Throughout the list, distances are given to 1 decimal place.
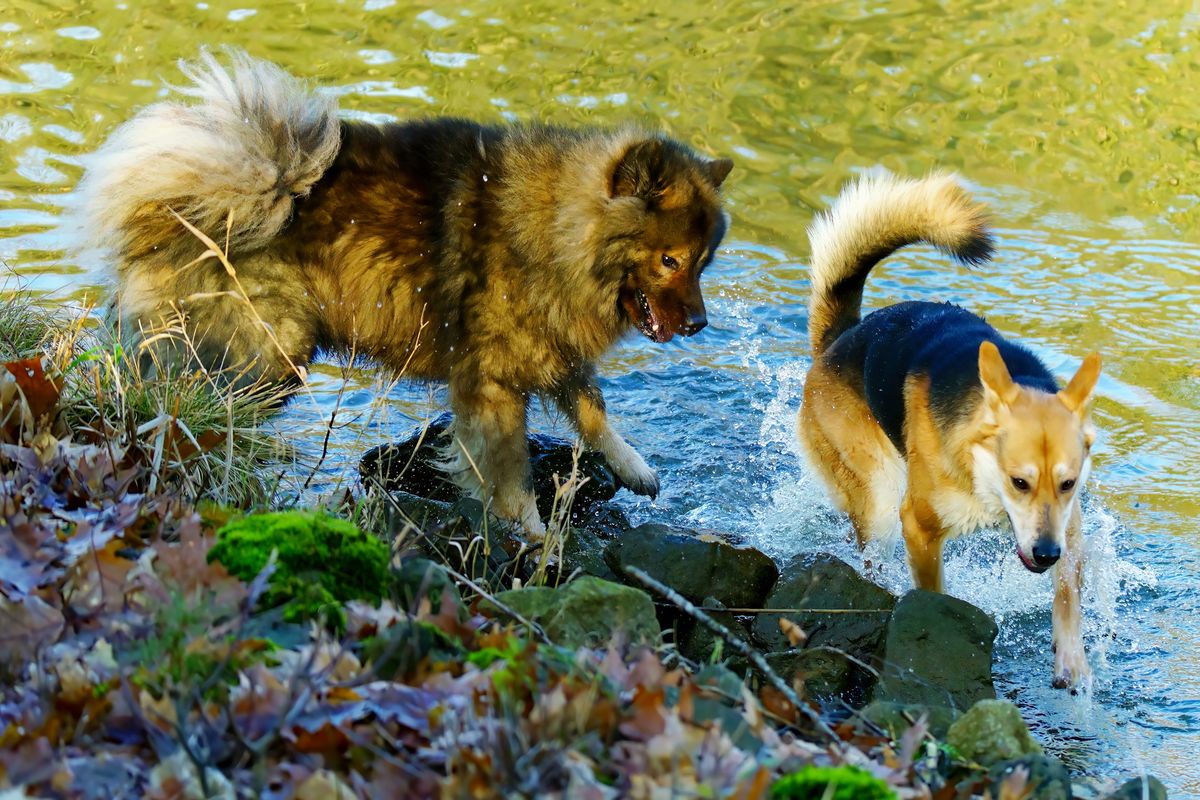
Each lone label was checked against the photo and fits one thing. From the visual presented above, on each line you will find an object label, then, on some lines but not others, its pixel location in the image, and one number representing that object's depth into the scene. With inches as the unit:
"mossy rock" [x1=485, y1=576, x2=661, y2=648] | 251.0
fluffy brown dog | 431.2
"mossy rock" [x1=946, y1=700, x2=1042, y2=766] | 237.5
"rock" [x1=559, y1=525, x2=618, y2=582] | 376.9
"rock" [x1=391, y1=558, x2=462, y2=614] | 230.3
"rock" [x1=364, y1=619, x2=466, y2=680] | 191.8
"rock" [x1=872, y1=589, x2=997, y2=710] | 342.0
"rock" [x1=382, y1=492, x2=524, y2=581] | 328.5
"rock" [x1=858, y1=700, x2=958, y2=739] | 246.7
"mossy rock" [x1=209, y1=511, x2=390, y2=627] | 215.2
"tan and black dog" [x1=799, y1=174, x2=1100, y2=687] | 363.3
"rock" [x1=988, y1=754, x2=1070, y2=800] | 217.8
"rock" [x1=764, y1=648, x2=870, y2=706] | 341.4
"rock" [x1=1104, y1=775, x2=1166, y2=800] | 227.6
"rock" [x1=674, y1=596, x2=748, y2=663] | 350.3
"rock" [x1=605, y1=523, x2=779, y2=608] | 374.0
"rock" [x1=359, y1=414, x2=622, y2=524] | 481.1
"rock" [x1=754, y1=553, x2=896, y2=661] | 363.3
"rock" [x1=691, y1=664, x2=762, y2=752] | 191.9
